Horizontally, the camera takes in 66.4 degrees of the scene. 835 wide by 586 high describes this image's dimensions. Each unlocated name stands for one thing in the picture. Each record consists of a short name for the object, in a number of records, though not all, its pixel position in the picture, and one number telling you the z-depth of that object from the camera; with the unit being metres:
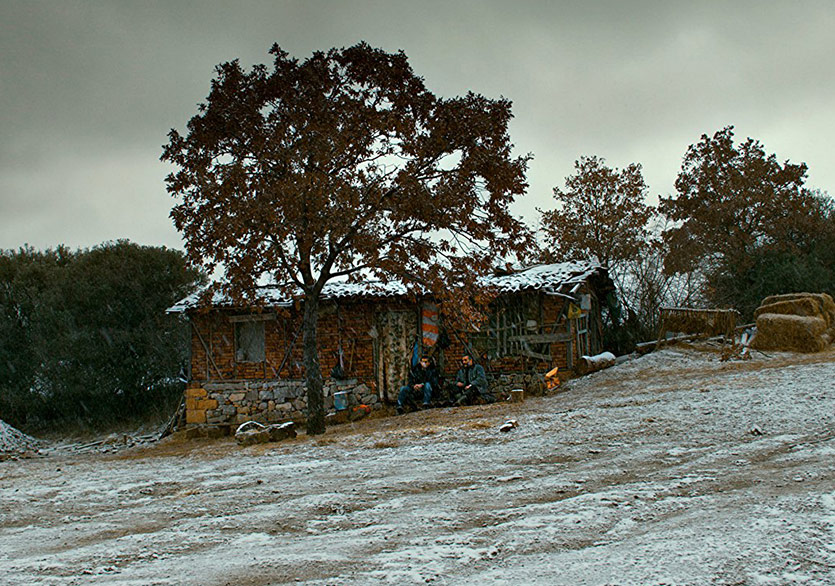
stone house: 16.69
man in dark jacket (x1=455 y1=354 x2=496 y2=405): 15.07
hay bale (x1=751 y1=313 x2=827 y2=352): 15.24
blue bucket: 16.89
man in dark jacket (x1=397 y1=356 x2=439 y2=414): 15.64
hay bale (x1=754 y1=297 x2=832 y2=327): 16.67
